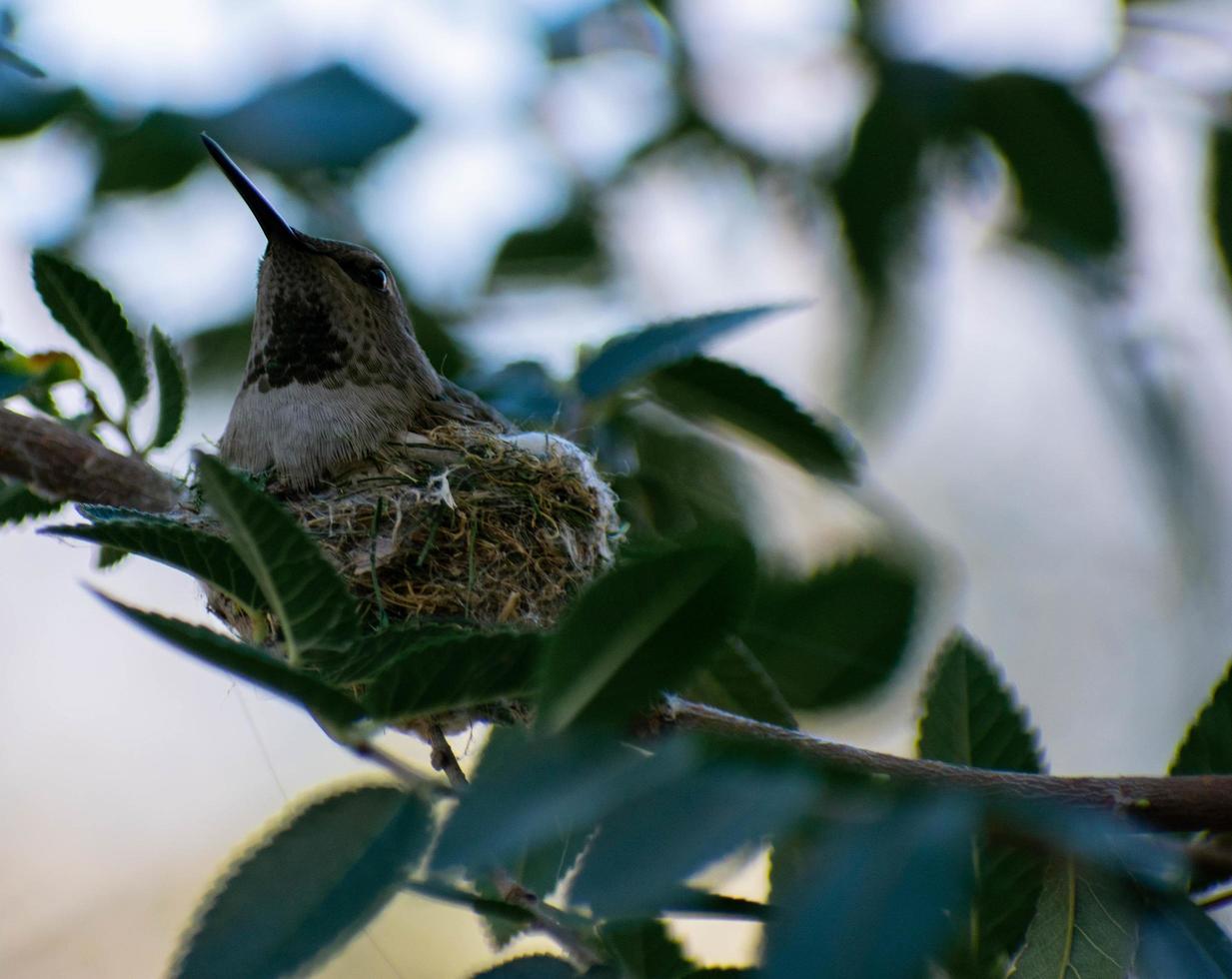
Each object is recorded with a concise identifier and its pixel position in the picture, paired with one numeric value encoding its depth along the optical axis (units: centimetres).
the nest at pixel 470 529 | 566
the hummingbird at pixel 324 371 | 695
